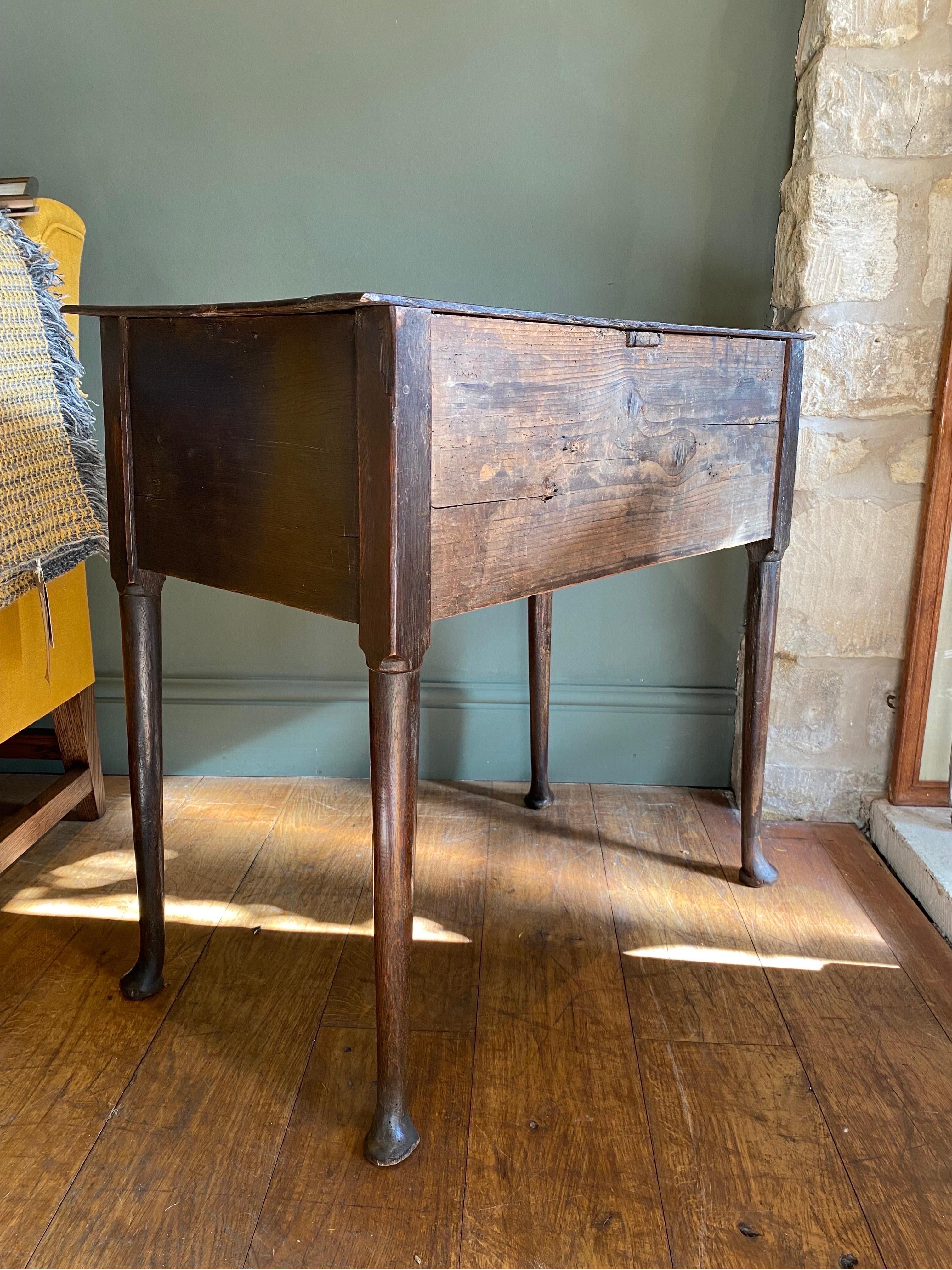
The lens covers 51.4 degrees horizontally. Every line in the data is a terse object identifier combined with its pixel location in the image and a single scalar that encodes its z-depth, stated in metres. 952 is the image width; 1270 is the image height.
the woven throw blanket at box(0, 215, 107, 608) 1.20
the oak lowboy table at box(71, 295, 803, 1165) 0.82
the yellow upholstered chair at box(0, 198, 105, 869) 1.34
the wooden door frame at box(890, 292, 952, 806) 1.51
